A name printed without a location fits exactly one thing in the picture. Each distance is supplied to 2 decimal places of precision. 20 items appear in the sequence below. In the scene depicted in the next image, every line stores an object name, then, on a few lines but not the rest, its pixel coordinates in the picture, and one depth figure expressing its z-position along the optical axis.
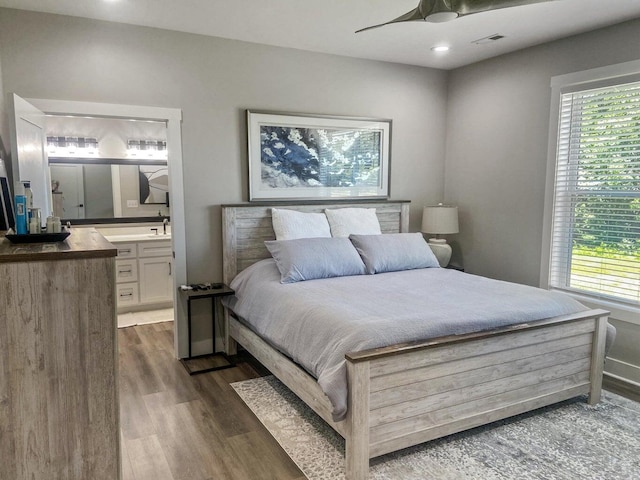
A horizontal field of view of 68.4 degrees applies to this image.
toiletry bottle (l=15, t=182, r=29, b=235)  2.02
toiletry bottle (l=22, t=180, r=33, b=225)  2.04
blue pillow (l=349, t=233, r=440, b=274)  4.01
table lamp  4.73
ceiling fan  2.28
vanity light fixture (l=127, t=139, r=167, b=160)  5.68
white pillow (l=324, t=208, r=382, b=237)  4.32
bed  2.35
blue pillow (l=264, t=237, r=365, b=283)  3.63
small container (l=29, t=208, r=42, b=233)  2.04
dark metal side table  3.80
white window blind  3.51
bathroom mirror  5.34
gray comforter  2.49
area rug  2.45
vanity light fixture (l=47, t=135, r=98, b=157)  5.28
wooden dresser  1.69
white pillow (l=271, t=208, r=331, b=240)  4.08
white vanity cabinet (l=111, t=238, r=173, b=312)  5.30
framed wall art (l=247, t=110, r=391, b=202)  4.22
